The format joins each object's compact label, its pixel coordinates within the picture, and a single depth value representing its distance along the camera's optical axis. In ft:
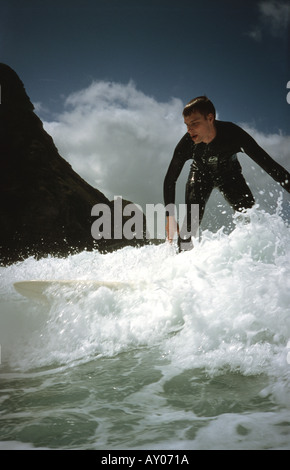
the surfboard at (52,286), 11.23
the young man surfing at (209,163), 11.58
